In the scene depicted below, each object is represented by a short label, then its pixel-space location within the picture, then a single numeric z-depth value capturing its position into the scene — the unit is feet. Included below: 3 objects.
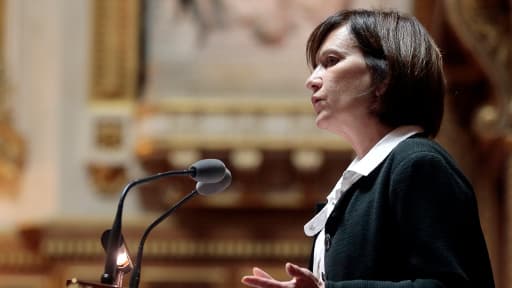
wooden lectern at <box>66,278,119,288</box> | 15.37
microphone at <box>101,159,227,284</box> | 16.74
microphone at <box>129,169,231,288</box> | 17.01
